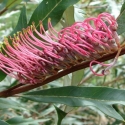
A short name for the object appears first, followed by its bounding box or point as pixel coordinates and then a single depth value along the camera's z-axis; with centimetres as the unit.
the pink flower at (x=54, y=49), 21
